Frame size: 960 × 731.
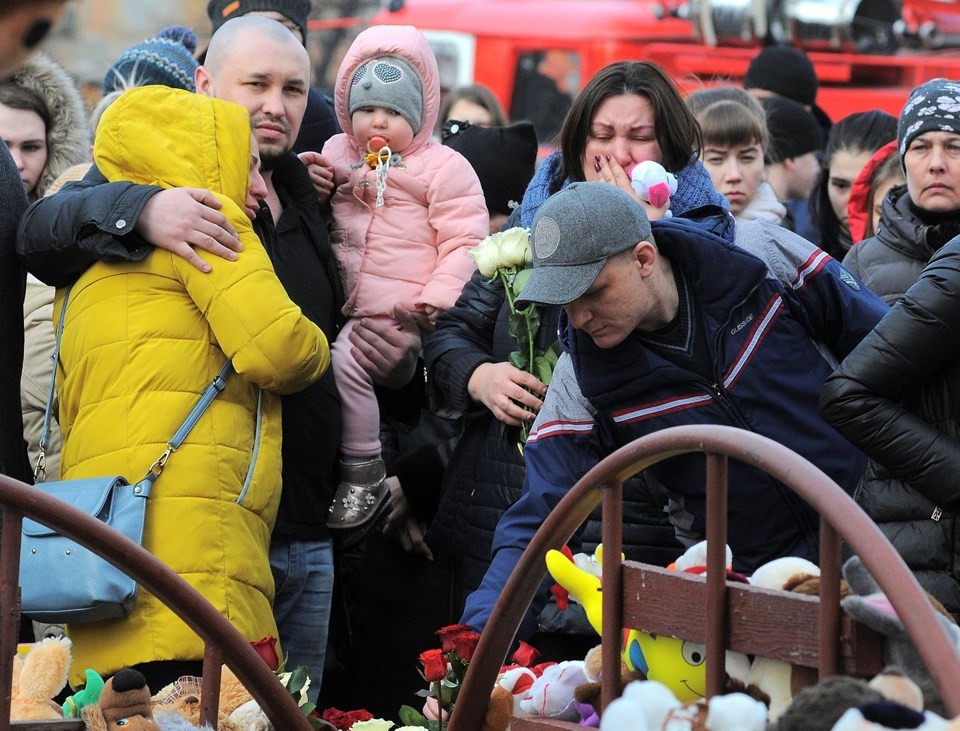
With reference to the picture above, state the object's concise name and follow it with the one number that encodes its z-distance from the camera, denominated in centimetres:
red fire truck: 1831
